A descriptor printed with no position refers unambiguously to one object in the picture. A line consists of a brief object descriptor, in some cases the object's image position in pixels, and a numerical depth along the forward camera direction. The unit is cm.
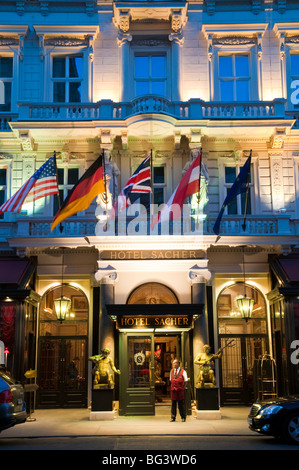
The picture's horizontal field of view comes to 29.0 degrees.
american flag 1917
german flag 1880
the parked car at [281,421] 1295
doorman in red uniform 1720
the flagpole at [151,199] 1955
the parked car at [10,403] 1300
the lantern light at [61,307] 2031
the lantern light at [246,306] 2017
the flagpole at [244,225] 1995
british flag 1933
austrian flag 1916
